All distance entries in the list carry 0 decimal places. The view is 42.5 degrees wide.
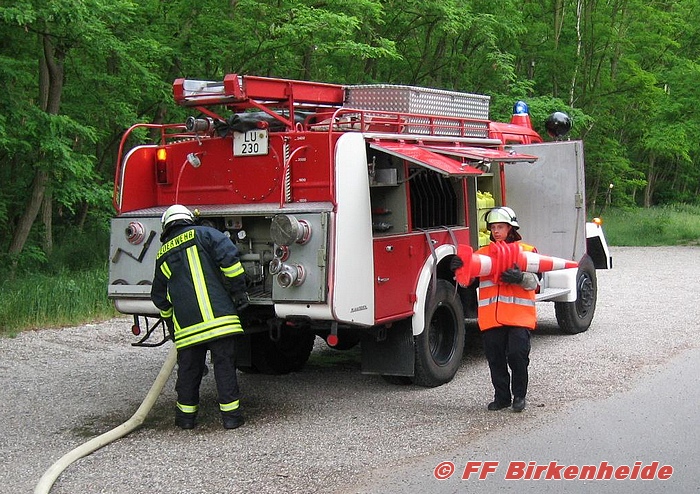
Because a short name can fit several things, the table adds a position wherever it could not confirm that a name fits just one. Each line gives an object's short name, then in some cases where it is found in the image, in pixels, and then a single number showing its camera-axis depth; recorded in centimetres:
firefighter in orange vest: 702
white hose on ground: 546
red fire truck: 689
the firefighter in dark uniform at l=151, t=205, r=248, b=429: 679
